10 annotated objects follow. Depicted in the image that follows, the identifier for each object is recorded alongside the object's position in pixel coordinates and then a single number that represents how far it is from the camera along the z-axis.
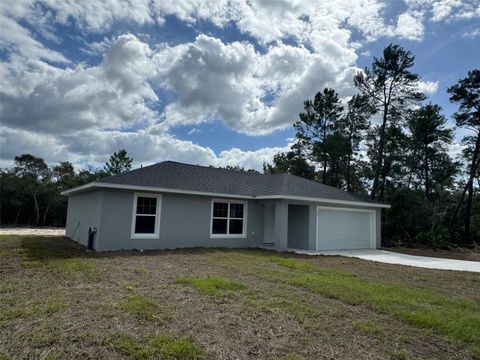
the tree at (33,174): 29.17
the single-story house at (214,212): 12.64
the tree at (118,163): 38.06
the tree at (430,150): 27.97
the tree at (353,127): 29.92
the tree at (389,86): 24.69
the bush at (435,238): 20.64
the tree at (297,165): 33.12
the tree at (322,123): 30.70
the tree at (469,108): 25.09
